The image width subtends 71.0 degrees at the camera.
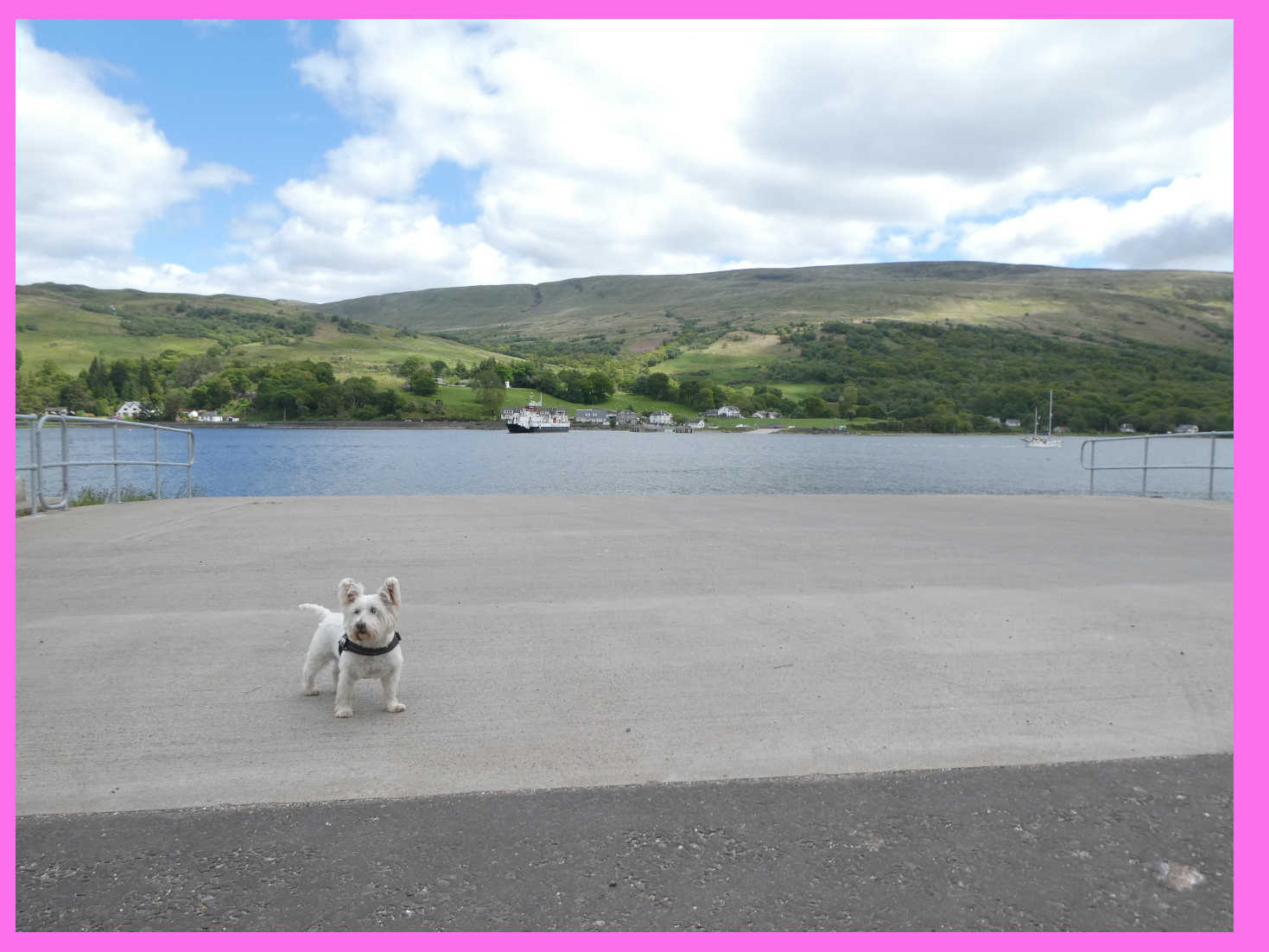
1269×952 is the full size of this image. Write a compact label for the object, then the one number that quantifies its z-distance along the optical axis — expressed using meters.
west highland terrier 3.76
